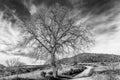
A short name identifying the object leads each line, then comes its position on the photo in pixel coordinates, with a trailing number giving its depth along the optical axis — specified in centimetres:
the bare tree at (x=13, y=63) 4736
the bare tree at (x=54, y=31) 1194
